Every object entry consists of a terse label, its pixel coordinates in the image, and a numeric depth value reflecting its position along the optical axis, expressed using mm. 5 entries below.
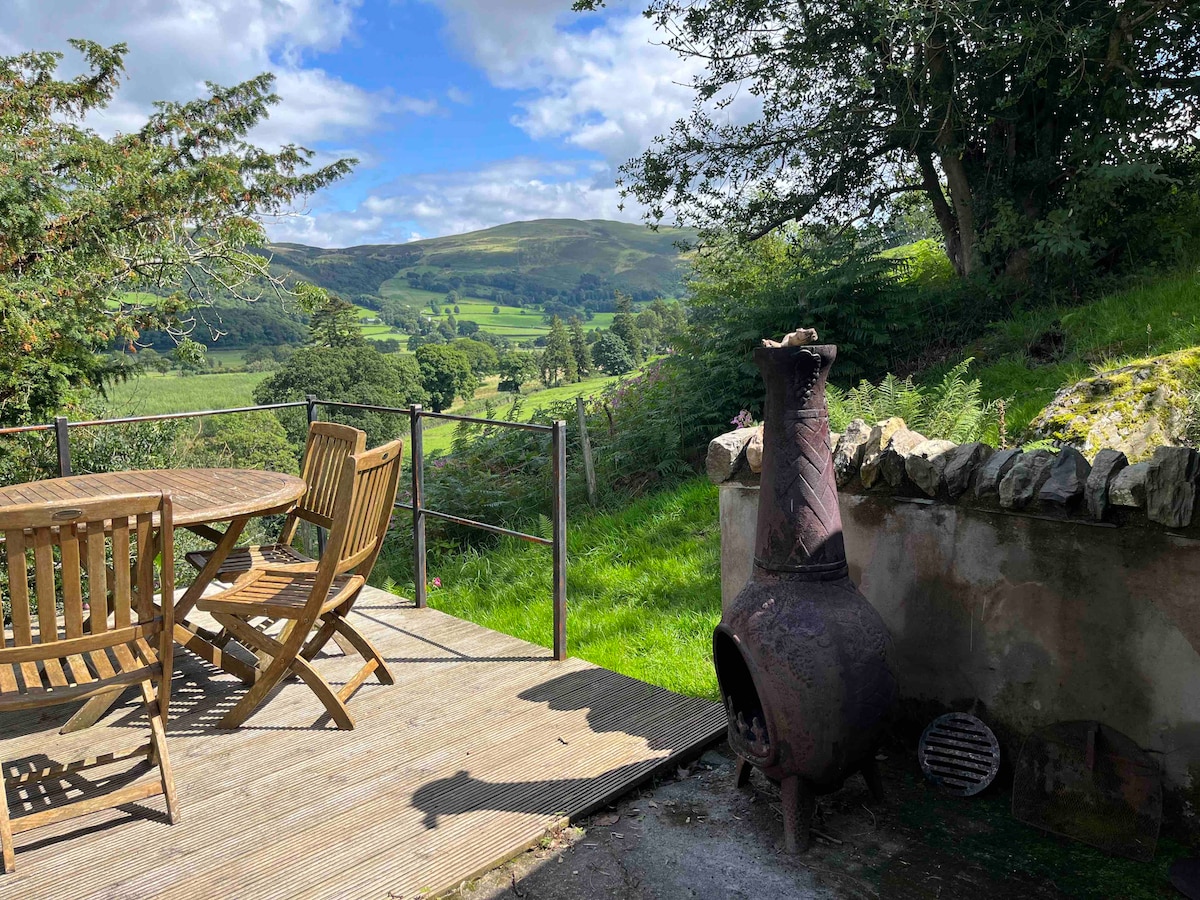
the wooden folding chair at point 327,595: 3012
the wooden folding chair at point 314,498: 3664
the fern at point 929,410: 4484
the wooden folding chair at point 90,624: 2262
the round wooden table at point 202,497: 3082
